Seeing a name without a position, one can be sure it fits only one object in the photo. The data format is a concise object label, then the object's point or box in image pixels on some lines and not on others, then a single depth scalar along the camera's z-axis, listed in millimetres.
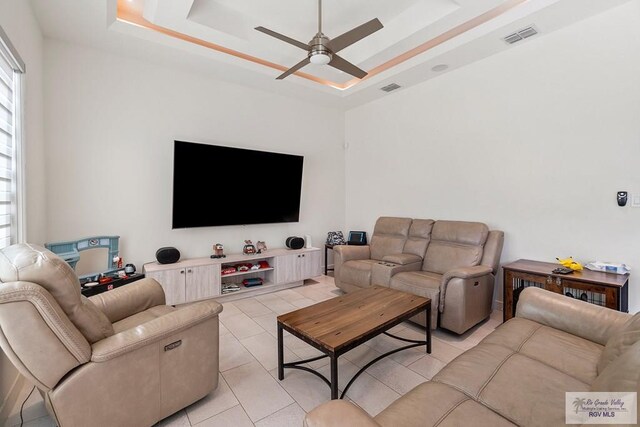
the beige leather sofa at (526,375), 1017
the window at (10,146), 1973
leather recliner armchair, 1242
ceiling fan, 2217
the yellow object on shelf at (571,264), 2574
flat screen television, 3512
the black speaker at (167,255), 3344
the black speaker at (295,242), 4359
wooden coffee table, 1758
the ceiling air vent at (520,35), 2847
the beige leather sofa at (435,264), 2703
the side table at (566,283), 2223
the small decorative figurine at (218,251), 3811
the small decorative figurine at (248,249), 4039
